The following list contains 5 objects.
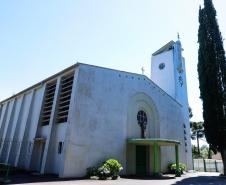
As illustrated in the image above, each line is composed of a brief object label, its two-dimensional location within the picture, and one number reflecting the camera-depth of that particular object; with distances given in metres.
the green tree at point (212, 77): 19.22
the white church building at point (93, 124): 16.66
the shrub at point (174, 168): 21.25
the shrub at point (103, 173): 15.15
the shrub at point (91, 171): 15.71
